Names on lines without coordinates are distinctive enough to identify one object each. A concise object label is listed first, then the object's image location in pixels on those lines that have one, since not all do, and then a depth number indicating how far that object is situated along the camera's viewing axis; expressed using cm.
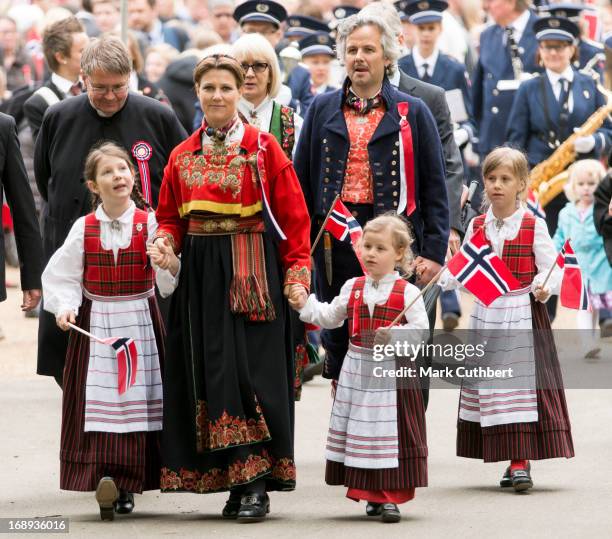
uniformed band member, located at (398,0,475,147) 2658
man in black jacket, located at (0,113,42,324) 1744
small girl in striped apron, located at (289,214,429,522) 1597
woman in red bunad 1598
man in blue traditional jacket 1736
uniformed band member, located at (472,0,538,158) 3256
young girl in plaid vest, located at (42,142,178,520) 1627
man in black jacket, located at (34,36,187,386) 1795
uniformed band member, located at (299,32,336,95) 3178
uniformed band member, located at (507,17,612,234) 2959
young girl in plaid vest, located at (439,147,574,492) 1733
